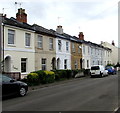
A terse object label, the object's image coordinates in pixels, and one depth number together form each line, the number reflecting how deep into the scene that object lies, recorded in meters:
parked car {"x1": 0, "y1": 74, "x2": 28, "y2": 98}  11.10
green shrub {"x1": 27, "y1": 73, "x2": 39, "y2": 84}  18.28
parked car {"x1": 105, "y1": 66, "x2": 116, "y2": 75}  38.00
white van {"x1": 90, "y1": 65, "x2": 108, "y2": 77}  29.55
